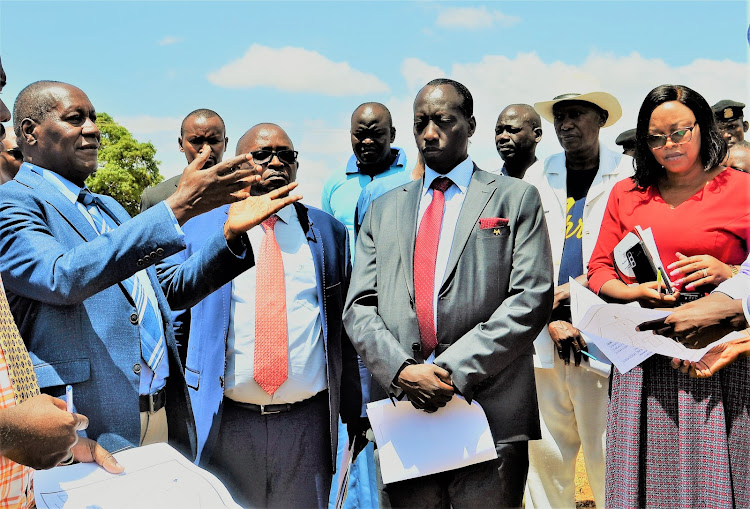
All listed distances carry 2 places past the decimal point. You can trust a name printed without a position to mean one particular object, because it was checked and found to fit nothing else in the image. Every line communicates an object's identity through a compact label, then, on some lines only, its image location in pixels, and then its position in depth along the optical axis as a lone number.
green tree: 35.75
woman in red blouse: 3.50
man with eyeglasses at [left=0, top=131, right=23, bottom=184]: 5.62
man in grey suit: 3.66
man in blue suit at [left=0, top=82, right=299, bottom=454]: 2.93
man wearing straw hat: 4.94
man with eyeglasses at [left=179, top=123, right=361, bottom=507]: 3.96
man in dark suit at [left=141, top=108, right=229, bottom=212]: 6.64
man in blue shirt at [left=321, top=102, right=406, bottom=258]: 6.55
